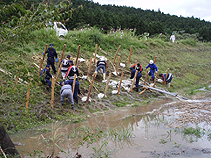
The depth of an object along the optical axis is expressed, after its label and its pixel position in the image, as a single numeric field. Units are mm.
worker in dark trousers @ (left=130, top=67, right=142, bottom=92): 12526
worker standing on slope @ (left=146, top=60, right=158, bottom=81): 14512
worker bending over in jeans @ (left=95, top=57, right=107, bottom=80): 12570
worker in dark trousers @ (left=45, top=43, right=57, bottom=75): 10977
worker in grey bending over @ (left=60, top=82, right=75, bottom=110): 8734
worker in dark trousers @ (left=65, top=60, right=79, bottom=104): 9469
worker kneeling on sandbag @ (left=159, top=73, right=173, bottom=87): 15012
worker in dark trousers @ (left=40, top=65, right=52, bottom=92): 9452
